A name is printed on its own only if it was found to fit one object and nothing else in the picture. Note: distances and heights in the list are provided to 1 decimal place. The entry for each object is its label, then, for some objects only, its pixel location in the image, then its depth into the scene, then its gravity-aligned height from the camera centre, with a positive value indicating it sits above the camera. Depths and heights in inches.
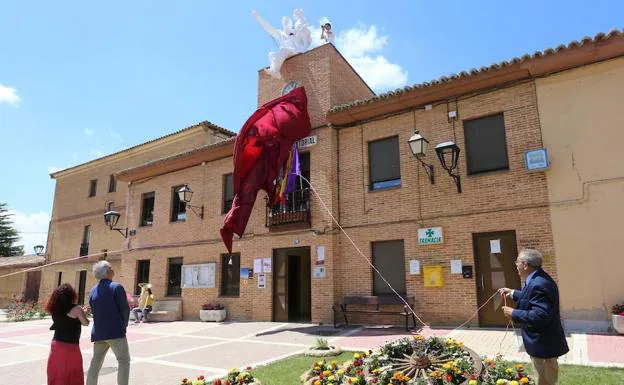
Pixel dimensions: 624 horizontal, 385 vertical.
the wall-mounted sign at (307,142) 526.1 +164.4
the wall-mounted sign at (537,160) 376.8 +100.5
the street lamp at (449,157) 409.2 +115.9
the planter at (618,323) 321.1 -35.6
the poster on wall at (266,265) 537.3 +15.7
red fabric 447.5 +138.5
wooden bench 416.8 -27.6
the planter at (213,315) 563.8 -47.8
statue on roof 569.0 +308.4
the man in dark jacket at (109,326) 197.3 -21.2
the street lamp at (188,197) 619.1 +115.5
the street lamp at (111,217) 692.1 +98.6
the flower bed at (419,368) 170.9 -39.1
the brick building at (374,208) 396.8 +75.9
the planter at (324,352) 293.7 -50.7
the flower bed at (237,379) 200.0 -46.8
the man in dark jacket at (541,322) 146.9 -15.8
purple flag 507.0 +119.9
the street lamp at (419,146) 418.6 +125.6
